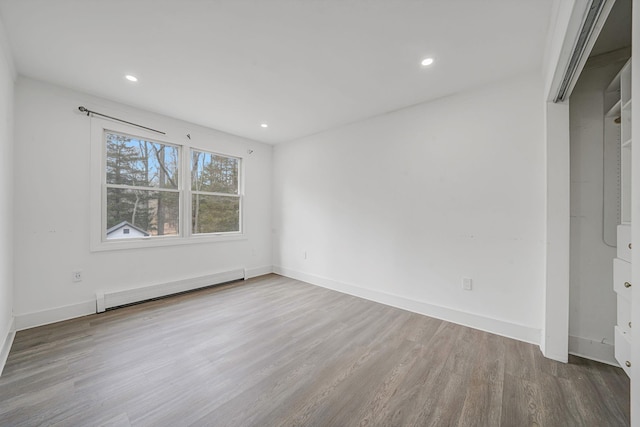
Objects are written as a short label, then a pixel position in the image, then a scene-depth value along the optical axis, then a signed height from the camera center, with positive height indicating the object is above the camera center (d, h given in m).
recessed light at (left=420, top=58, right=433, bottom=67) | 2.15 +1.36
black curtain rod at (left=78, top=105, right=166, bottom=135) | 2.79 +1.18
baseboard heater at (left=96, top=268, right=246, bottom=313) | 2.95 -1.08
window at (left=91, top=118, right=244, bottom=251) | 3.02 +0.31
